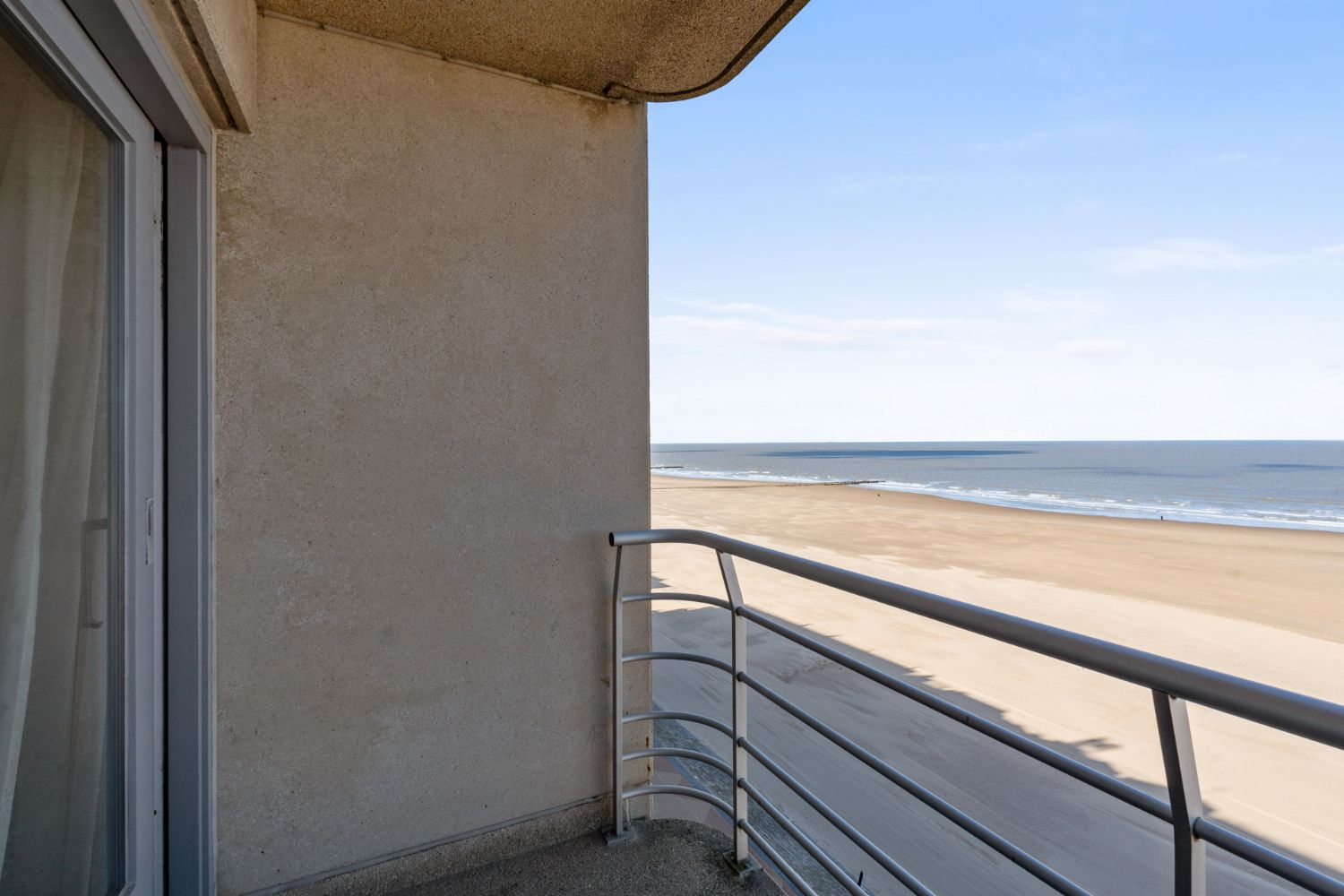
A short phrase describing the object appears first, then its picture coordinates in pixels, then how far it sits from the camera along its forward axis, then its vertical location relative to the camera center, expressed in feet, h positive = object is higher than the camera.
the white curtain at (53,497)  2.61 -0.18
